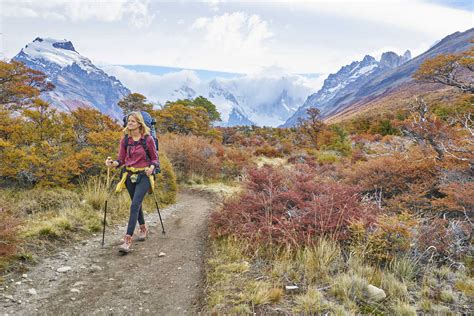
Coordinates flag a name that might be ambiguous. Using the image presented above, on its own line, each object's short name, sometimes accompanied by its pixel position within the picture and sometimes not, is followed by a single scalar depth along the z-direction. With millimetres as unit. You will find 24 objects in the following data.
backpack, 5199
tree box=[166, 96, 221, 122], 39094
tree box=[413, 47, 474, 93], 11906
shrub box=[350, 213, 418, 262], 3977
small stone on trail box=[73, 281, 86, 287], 3797
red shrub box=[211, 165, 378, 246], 4527
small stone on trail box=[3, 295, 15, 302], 3290
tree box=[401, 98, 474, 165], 6797
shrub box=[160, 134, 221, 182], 13523
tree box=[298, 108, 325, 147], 30523
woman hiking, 5098
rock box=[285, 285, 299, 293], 3452
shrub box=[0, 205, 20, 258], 3738
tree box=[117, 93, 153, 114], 31509
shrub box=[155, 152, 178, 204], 9273
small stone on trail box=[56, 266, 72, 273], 4095
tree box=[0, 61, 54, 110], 19120
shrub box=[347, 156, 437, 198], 6586
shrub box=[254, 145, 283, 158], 23078
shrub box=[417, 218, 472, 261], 4020
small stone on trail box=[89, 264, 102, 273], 4230
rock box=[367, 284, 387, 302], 3211
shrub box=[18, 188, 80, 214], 5934
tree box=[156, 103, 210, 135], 24500
